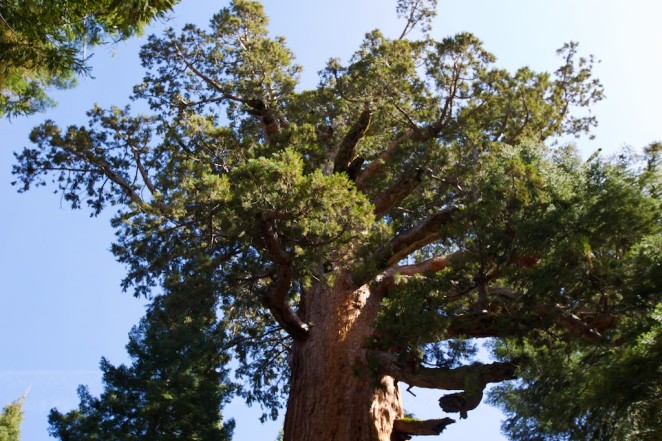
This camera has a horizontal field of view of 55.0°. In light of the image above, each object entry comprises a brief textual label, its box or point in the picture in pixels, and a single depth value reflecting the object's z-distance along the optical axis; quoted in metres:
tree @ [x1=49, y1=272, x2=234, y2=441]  12.33
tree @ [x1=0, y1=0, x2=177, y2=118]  5.04
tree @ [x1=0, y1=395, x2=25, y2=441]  19.98
